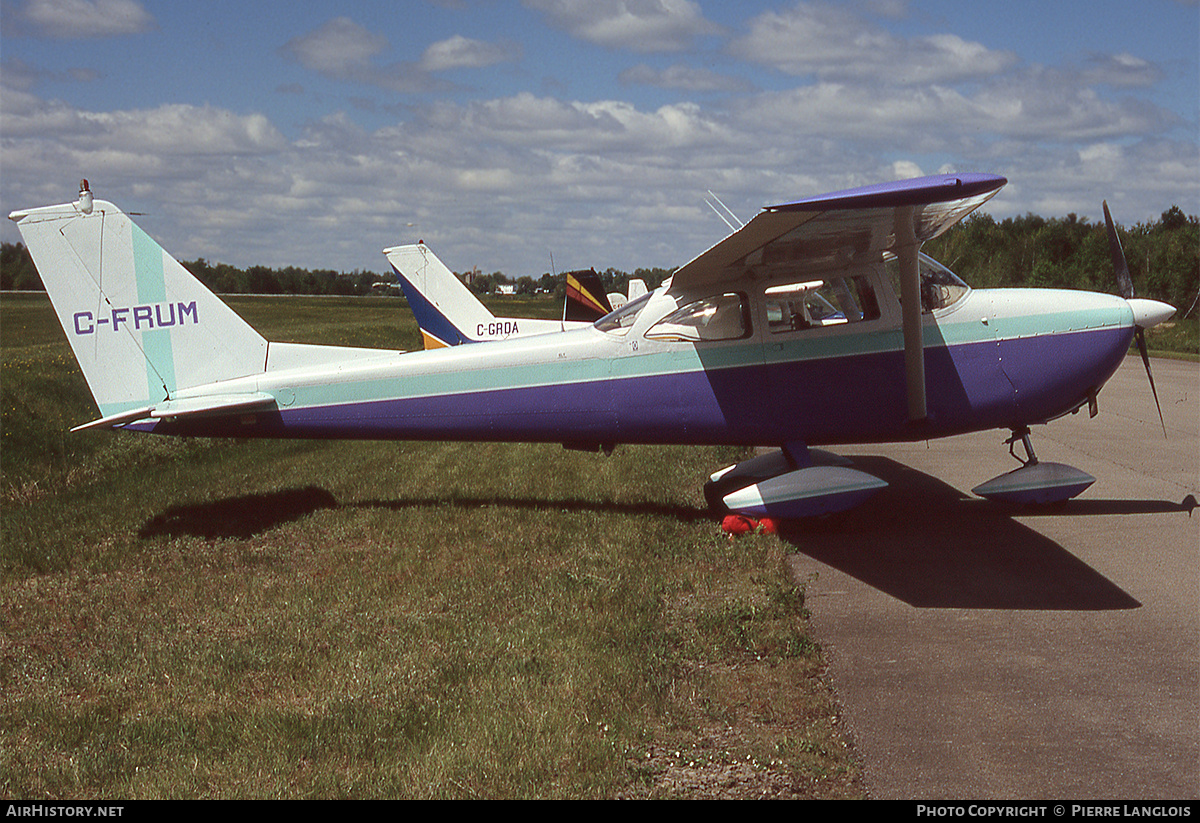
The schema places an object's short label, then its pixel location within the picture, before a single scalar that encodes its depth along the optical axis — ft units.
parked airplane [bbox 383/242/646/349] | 65.98
